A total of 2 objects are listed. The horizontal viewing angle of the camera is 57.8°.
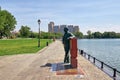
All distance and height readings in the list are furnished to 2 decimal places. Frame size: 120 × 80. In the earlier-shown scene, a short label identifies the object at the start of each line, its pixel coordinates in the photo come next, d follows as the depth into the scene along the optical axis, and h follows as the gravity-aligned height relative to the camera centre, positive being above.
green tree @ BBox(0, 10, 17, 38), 50.99 +6.30
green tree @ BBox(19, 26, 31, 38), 74.48 +4.30
